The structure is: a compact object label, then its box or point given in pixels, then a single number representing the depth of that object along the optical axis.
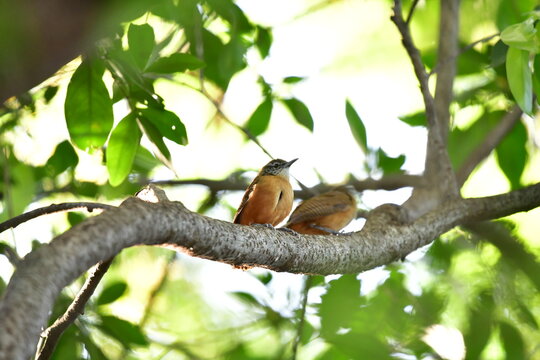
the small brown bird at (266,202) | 8.64
